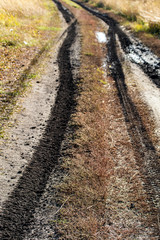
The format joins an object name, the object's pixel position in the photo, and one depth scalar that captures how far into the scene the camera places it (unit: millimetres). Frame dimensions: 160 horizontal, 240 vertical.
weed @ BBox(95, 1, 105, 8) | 27566
